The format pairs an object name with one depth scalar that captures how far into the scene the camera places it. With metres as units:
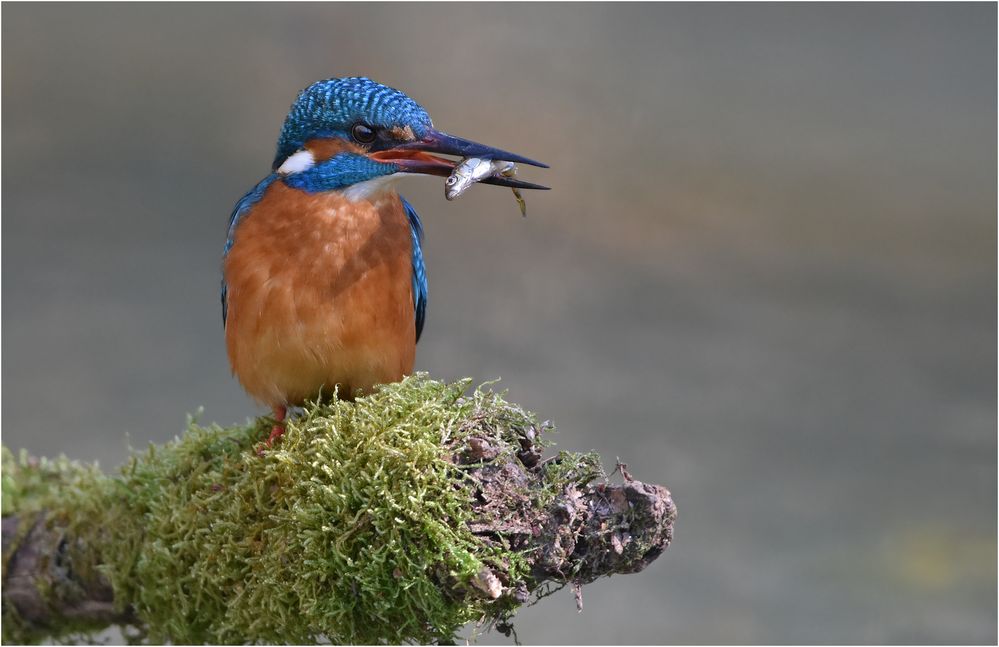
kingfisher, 6.23
